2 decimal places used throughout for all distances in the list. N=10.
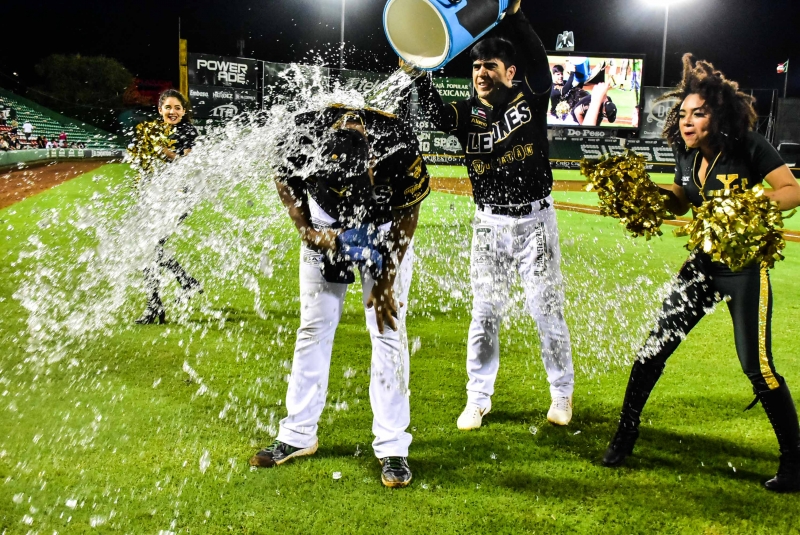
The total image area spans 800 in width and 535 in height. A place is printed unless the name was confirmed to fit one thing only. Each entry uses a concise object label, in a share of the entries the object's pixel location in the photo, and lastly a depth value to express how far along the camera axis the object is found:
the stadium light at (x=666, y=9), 34.81
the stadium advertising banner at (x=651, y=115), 33.03
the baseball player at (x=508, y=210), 3.89
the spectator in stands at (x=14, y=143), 29.09
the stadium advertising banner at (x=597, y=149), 33.62
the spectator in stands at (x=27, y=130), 35.31
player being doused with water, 3.00
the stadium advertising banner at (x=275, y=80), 29.19
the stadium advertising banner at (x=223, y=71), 27.61
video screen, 30.50
